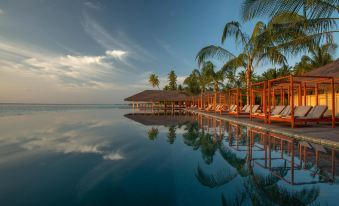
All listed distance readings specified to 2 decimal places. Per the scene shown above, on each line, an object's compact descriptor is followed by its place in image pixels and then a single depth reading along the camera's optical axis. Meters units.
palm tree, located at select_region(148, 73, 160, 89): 55.56
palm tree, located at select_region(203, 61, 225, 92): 25.70
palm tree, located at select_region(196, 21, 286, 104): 12.10
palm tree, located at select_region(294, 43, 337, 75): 23.97
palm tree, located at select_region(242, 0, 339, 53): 5.22
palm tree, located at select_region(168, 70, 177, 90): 53.00
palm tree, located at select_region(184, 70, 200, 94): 36.84
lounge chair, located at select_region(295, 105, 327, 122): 7.90
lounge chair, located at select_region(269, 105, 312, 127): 8.02
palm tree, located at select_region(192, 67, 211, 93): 30.84
